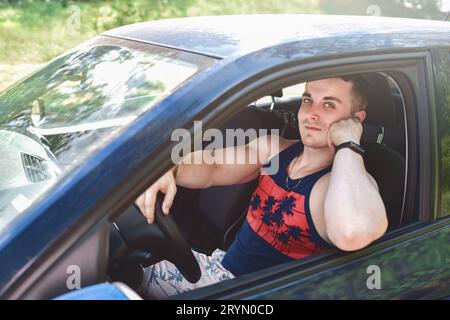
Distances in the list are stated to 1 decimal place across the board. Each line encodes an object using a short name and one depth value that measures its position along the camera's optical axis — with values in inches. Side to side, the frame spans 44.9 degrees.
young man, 63.6
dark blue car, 49.1
